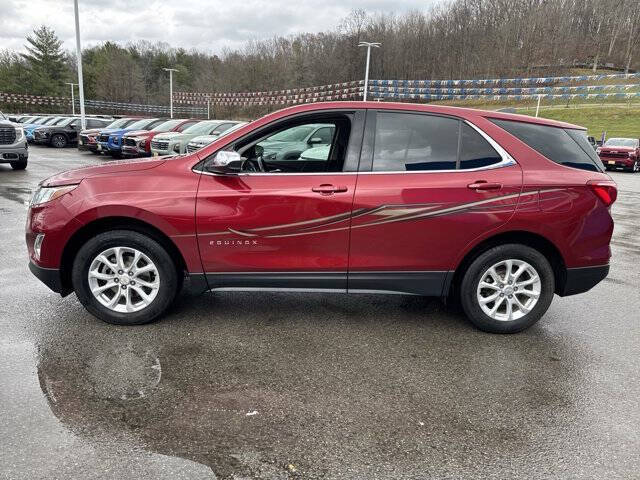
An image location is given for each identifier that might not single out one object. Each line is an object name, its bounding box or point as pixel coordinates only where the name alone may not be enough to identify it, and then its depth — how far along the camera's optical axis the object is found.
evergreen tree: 76.31
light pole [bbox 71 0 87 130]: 25.23
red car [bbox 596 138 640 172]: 22.88
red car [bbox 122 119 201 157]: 17.28
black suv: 25.08
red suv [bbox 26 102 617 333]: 3.95
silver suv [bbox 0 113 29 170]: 14.12
